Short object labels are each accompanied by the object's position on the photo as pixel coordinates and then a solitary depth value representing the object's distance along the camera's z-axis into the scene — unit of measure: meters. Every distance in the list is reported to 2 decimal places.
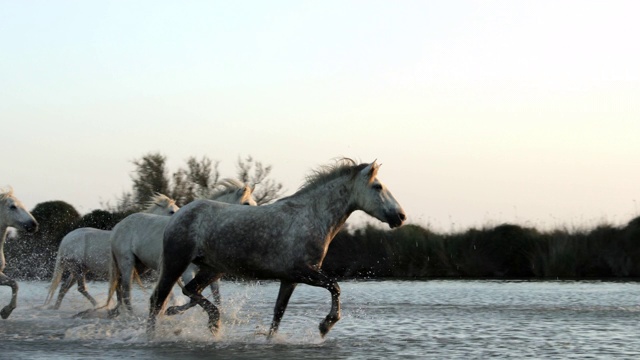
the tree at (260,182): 34.59
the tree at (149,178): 34.41
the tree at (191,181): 34.47
